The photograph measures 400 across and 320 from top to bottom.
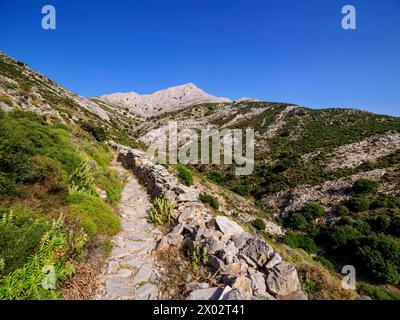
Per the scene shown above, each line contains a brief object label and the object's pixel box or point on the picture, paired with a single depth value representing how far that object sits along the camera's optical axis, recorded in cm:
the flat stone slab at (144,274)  397
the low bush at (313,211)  2110
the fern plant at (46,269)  282
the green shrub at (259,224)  1719
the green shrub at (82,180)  664
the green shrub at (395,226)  1741
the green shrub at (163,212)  635
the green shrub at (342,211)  2037
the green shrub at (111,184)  777
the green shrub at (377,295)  785
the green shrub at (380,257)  1340
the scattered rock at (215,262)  377
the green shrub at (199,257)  408
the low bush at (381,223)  1797
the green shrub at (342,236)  1670
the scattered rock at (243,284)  323
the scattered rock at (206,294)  324
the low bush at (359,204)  2069
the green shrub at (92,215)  482
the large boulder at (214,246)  413
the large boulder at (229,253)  382
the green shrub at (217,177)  3128
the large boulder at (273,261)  367
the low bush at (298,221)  2012
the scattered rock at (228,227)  504
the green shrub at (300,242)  1684
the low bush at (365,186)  2255
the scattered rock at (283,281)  330
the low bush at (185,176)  1366
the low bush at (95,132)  2184
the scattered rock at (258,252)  388
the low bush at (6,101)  1552
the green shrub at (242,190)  2775
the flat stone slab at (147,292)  358
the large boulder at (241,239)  441
